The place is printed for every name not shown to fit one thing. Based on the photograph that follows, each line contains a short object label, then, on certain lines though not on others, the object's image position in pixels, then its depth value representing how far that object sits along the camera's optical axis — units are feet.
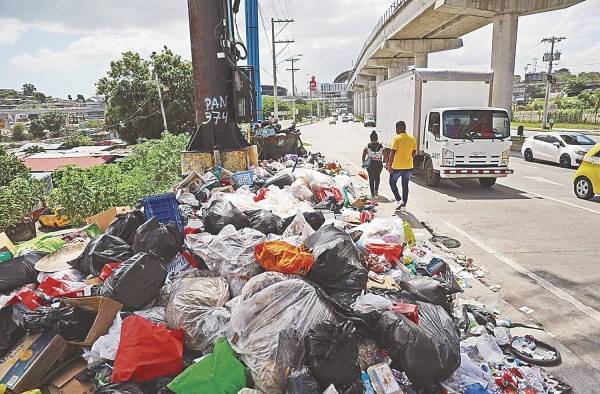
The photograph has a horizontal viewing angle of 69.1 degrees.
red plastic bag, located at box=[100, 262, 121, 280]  12.55
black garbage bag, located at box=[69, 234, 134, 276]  13.25
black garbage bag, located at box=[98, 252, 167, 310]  11.13
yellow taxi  30.50
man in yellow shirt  27.12
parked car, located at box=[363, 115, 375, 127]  169.25
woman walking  31.24
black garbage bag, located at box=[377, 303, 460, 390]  9.55
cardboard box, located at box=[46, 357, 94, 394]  9.71
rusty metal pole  27.07
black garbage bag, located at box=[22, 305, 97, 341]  10.52
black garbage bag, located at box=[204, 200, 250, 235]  16.80
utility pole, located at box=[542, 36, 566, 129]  171.32
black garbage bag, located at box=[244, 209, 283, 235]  16.72
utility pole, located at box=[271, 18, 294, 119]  139.91
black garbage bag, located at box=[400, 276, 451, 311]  12.40
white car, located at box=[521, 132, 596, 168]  49.70
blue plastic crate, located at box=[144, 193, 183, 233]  17.06
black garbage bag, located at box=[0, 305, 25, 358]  10.70
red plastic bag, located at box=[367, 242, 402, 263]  15.79
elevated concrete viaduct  71.67
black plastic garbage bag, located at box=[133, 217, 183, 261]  13.58
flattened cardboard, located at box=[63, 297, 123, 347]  10.44
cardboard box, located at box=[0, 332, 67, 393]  9.75
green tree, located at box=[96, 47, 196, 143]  99.96
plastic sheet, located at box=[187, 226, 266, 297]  12.23
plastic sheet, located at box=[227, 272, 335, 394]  9.04
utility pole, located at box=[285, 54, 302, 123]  234.42
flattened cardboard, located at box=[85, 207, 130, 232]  18.11
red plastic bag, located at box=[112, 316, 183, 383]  9.14
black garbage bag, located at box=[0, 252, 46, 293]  12.63
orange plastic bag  11.68
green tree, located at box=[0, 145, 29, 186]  41.16
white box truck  34.83
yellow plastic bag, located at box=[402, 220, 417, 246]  18.90
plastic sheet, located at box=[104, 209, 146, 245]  14.92
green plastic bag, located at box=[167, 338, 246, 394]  8.67
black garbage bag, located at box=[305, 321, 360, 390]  8.85
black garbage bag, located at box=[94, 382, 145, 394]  8.82
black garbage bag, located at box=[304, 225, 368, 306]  11.90
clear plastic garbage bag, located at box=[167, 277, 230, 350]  10.33
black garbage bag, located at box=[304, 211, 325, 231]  17.16
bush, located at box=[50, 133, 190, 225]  27.04
